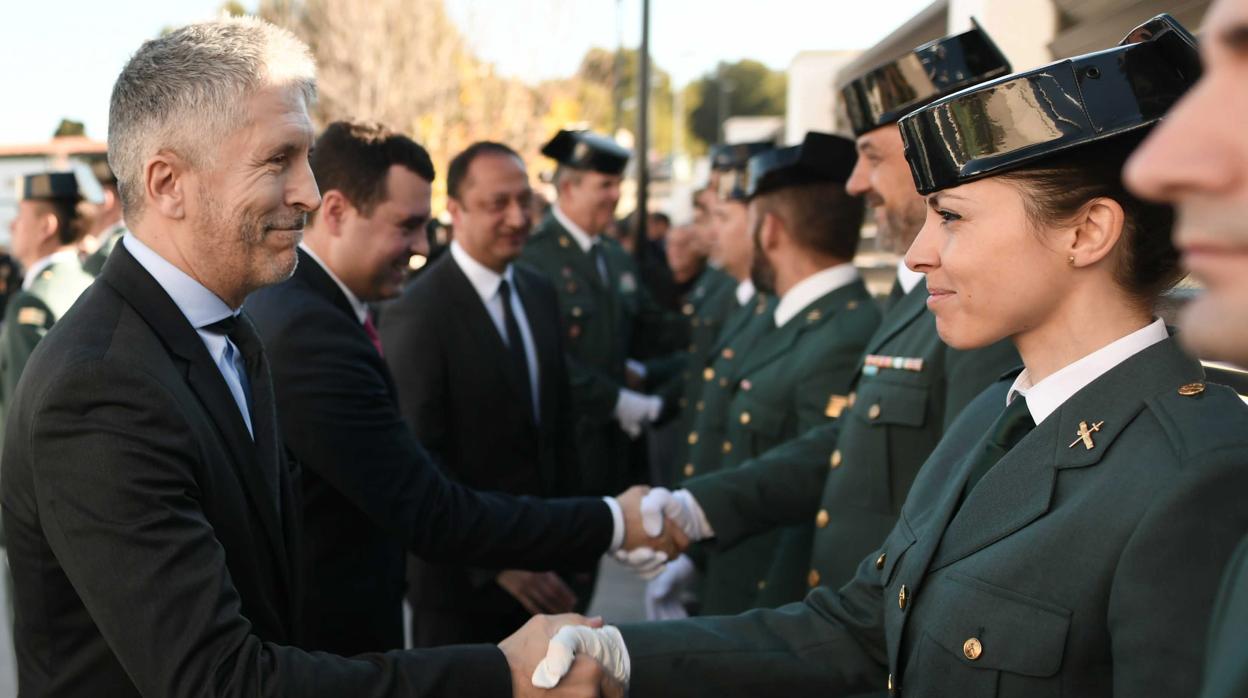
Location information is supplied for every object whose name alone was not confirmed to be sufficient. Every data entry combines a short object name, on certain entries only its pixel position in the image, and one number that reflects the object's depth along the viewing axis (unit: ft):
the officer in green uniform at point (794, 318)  11.60
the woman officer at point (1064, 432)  4.56
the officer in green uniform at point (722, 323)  14.20
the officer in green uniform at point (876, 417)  8.74
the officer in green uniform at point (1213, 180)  2.47
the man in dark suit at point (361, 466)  8.47
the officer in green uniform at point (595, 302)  18.54
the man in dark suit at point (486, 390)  11.91
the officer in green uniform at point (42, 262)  15.03
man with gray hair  5.35
